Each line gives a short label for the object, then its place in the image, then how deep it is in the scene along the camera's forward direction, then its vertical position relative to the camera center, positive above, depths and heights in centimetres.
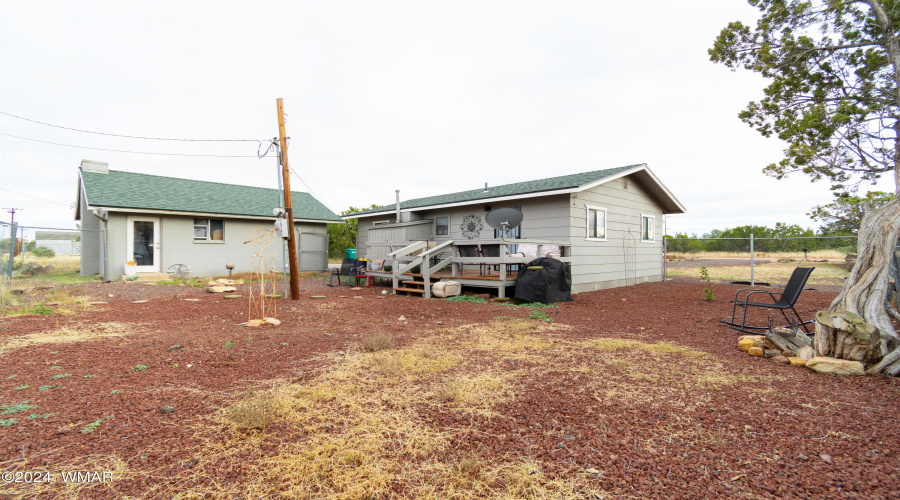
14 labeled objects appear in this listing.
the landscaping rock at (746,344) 447 -110
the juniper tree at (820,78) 774 +392
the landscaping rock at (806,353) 394 -107
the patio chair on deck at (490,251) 991 +8
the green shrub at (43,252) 2103 +37
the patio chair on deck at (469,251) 1023 +9
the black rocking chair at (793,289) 491 -52
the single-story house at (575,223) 1010 +96
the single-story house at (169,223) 1310 +133
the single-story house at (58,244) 2215 +85
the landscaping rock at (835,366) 357 -111
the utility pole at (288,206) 866 +115
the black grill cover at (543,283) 847 -66
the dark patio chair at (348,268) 1345 -46
